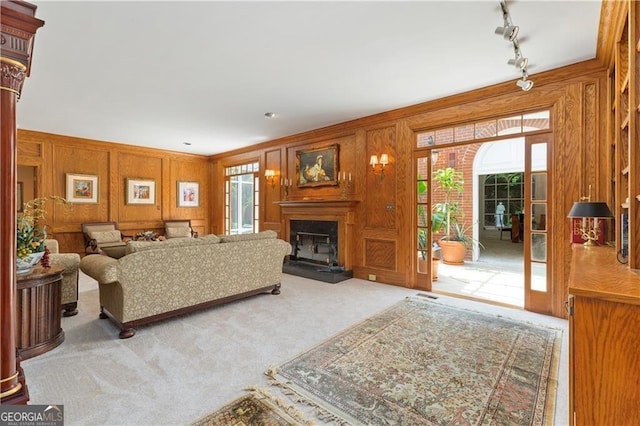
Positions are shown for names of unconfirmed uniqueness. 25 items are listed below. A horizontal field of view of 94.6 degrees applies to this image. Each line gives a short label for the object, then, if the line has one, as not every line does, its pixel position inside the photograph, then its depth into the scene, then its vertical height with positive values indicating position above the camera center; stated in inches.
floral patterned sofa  110.5 -26.5
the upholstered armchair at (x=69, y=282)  130.7 -30.7
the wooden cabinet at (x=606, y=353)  42.5 -21.0
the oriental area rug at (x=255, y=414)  66.0 -46.8
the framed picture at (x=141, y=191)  284.6 +21.9
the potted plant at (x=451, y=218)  256.5 -4.6
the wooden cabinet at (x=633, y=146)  60.8 +14.0
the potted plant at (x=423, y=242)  179.4 -18.1
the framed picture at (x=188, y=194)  317.7 +21.0
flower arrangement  97.6 -8.8
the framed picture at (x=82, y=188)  252.2 +21.8
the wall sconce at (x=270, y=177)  267.0 +33.3
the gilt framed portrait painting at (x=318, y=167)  222.7 +36.8
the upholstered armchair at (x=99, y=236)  239.6 -18.9
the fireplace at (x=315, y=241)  216.8 -21.9
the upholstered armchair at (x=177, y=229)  296.8 -16.2
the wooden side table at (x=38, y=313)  95.1 -33.5
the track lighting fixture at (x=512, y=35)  87.9 +56.6
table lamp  100.0 -0.5
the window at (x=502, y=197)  328.5 +17.8
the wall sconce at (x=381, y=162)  190.6 +33.5
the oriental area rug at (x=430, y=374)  70.0 -46.7
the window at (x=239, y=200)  306.6 +13.5
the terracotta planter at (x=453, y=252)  253.4 -33.9
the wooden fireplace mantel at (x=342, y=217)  206.7 -2.9
